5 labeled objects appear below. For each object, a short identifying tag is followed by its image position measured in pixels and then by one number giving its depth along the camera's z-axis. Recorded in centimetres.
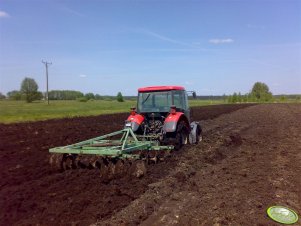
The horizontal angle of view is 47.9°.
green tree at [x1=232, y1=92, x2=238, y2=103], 8441
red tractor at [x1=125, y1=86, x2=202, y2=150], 943
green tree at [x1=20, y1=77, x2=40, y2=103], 7362
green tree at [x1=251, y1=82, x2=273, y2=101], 8781
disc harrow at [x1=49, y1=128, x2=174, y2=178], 710
